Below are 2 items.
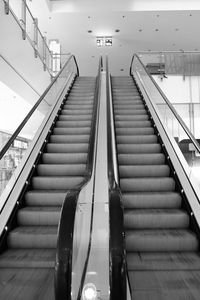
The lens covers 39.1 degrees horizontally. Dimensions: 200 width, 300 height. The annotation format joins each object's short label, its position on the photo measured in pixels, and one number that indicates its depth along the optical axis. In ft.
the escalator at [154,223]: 8.32
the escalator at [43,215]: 8.40
